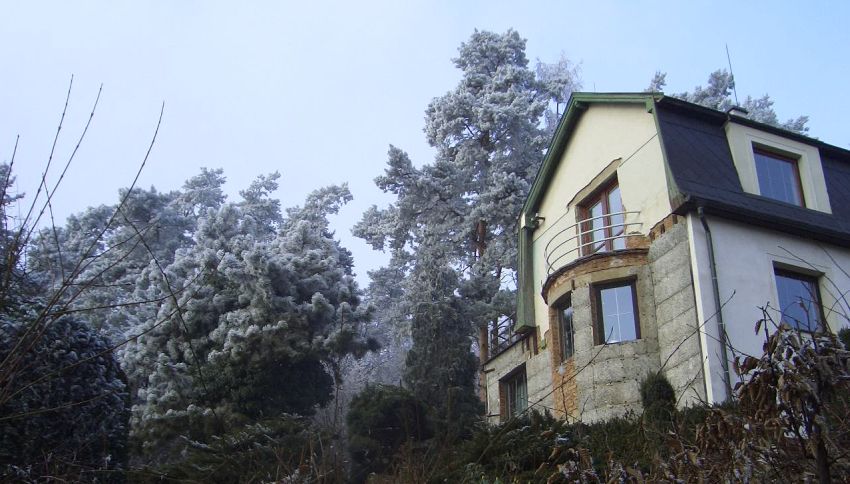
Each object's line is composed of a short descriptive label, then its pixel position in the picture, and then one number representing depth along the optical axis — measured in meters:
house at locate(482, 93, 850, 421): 13.43
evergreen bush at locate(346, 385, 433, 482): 14.19
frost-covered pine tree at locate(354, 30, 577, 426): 25.69
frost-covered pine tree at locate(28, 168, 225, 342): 24.38
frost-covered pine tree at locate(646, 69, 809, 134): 29.73
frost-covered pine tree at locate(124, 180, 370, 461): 18.69
